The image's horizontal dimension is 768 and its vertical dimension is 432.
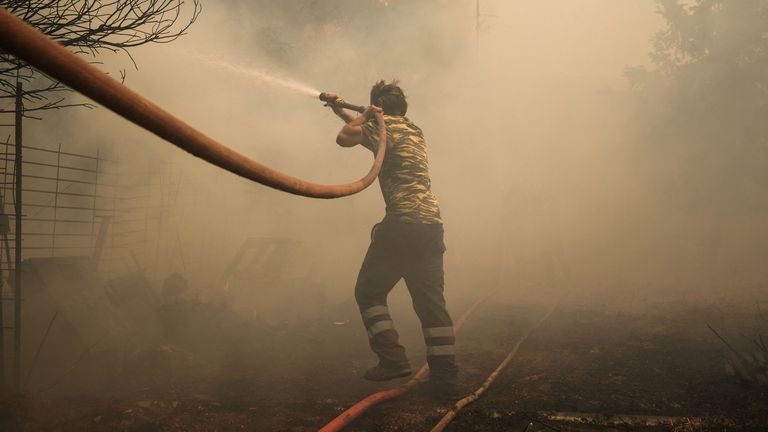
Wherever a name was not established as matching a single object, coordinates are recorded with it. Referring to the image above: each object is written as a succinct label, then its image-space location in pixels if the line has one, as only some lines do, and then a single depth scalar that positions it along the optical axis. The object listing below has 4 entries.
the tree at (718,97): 11.35
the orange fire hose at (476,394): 2.32
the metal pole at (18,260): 2.86
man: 2.94
